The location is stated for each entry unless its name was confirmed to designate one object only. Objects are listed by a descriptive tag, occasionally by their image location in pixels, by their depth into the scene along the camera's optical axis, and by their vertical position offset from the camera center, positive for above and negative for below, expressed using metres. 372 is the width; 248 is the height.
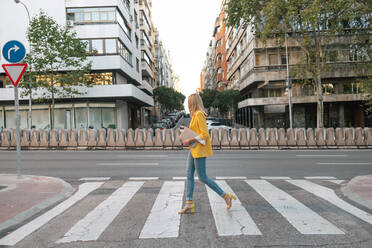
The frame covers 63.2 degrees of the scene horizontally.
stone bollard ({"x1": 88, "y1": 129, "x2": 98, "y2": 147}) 18.05 -0.50
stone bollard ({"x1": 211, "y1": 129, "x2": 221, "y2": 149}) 17.33 -0.84
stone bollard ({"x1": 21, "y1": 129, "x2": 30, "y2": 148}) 18.42 -0.43
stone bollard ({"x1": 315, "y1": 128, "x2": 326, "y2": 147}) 17.33 -0.93
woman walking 4.73 -0.39
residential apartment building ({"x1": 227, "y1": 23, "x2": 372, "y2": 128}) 34.16 +3.68
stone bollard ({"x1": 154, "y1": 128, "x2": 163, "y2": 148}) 17.69 -0.74
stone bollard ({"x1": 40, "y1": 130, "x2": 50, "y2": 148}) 18.42 -0.42
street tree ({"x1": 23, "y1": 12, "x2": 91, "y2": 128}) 26.05 +6.93
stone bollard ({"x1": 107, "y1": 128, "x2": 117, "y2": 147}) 17.98 -0.54
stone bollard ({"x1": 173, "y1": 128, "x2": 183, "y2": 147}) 17.48 -0.83
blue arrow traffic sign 7.84 +2.11
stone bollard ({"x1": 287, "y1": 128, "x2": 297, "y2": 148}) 17.50 -0.94
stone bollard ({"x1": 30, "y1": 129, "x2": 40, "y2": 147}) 18.47 -0.46
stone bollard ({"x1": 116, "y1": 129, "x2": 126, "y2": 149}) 17.91 -0.67
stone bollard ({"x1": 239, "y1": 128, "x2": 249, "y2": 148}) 17.55 -0.84
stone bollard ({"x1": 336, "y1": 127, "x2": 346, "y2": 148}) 17.22 -0.97
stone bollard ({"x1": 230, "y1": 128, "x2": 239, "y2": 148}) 17.53 -0.83
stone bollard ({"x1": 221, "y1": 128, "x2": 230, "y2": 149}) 17.47 -0.87
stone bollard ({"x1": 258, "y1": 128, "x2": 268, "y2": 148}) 17.53 -0.95
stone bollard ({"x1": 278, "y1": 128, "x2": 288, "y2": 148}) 17.44 -0.98
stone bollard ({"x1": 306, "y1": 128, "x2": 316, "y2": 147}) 17.34 -0.98
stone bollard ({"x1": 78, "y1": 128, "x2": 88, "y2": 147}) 18.17 -0.55
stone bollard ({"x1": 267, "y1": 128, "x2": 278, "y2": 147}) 17.47 -0.84
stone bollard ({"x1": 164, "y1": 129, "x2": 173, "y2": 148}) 17.66 -0.71
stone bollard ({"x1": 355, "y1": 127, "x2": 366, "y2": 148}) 17.06 -1.05
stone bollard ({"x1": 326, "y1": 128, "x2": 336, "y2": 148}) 17.28 -1.01
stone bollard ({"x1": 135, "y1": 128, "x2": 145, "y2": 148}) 17.86 -0.77
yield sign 7.89 +1.60
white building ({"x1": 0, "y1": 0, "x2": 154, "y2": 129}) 31.59 +7.33
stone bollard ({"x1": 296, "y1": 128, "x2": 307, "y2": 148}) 17.44 -0.91
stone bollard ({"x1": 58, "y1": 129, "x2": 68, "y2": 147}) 18.25 -0.56
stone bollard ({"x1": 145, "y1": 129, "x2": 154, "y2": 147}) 17.83 -0.73
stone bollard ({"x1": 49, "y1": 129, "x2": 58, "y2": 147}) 18.34 -0.49
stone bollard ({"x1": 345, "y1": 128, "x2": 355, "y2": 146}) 17.12 -0.92
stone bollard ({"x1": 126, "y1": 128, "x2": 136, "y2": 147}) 17.91 -0.63
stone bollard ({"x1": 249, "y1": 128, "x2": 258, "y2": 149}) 17.52 -0.81
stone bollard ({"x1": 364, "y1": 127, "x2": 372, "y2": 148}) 16.94 -0.90
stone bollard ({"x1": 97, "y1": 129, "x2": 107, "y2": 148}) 18.05 -0.58
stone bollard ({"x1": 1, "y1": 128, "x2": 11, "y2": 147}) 18.50 -0.39
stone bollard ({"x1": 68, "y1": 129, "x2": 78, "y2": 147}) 18.22 -0.58
